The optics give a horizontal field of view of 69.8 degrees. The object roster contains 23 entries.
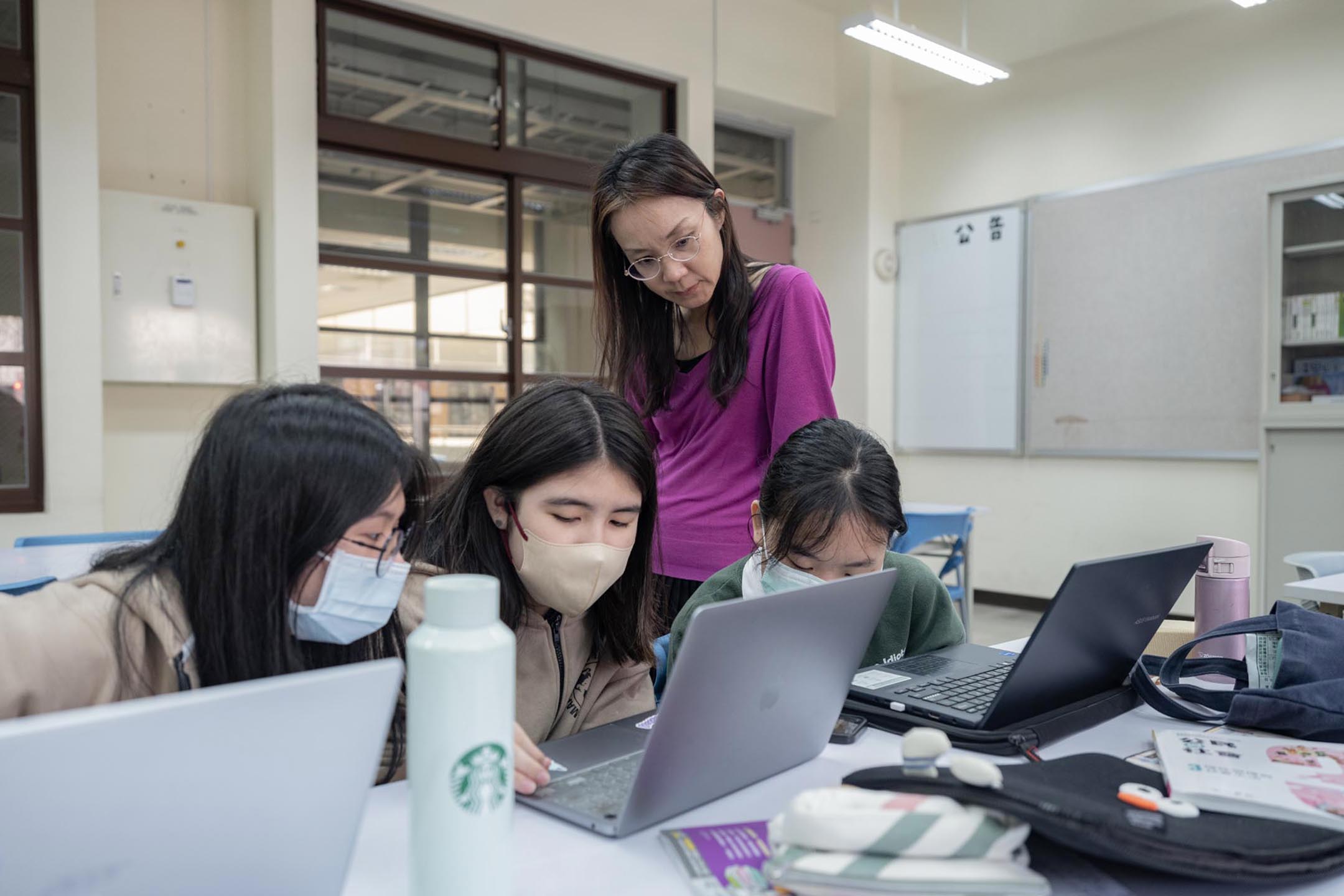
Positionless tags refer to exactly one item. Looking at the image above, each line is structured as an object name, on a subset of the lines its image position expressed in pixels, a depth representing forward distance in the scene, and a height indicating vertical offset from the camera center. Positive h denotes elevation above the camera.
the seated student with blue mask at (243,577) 0.82 -0.15
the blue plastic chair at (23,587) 1.76 -0.32
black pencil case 0.63 -0.28
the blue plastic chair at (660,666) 1.31 -0.35
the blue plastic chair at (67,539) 2.68 -0.35
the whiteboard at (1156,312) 4.29 +0.51
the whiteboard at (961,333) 5.16 +0.47
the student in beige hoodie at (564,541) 1.18 -0.16
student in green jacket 1.27 -0.16
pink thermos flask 1.29 -0.23
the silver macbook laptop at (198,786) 0.45 -0.19
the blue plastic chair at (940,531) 3.53 -0.42
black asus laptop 0.91 -0.25
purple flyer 0.66 -0.32
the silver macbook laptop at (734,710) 0.69 -0.24
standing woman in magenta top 1.49 +0.12
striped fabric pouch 0.59 -0.27
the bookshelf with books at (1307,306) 3.78 +0.45
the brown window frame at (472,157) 3.92 +1.14
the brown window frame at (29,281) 3.28 +0.46
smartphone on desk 0.99 -0.33
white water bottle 0.52 -0.17
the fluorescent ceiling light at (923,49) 3.98 +1.61
